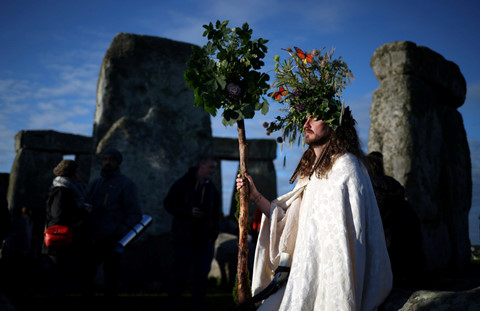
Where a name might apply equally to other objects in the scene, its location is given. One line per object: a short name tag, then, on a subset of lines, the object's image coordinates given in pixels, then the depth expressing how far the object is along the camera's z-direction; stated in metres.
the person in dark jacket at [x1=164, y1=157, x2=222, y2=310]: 4.73
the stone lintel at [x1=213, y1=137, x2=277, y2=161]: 15.73
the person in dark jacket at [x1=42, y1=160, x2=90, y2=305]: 4.23
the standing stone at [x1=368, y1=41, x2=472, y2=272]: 6.68
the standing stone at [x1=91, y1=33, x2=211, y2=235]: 7.34
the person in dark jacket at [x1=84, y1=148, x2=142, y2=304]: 4.54
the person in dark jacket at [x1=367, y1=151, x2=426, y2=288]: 3.36
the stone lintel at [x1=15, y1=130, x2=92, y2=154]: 13.28
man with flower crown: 2.25
